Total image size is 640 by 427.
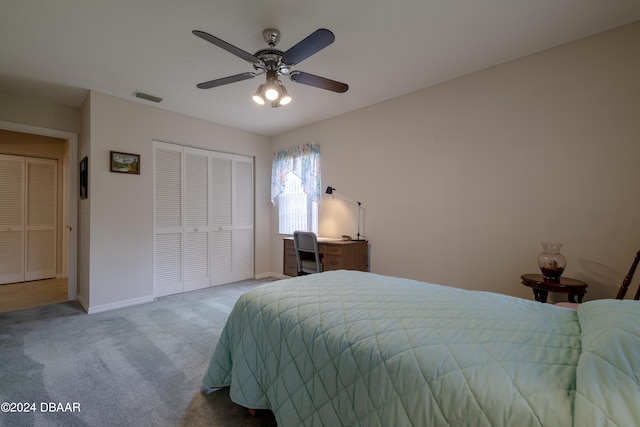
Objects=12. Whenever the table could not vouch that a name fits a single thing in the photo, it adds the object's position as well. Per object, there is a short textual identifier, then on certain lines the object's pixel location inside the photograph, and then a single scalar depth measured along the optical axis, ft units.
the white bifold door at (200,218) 12.79
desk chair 11.33
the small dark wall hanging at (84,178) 11.01
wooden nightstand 6.63
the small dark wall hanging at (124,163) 11.14
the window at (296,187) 14.30
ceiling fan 6.53
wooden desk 11.20
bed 2.34
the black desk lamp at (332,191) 12.53
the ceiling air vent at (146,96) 10.92
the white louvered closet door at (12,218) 14.71
